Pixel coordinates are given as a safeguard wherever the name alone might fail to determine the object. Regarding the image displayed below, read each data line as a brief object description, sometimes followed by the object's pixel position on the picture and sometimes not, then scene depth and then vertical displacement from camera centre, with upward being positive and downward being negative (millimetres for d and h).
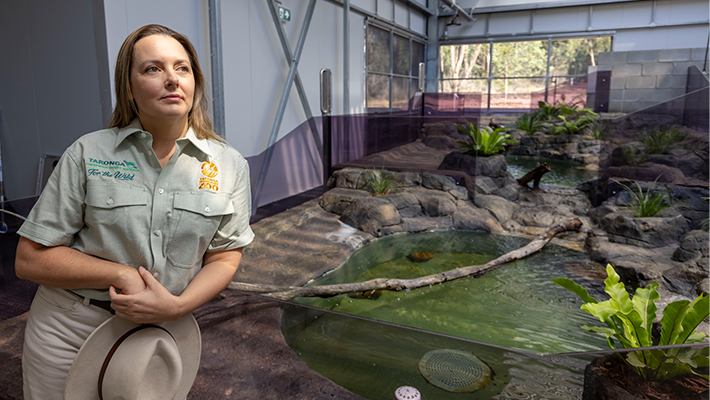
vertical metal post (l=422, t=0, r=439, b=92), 13752 +2385
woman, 1000 -209
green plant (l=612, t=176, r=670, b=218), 5453 -908
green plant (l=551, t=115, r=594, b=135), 11258 +33
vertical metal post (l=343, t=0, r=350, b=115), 7516 +1159
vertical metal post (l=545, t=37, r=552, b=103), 13641 +1791
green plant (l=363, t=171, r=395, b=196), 6211 -757
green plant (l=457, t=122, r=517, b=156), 6539 -221
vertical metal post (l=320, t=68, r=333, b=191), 6238 -13
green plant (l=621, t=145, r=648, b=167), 5848 -377
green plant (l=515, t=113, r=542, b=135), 12008 +92
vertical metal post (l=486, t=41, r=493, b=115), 14172 +1960
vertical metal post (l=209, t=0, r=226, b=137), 4582 +668
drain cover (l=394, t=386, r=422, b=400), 1386 -812
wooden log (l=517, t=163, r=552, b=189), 7527 -835
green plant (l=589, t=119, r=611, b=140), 6377 -59
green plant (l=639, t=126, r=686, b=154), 5477 -147
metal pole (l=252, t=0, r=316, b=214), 5539 +278
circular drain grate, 1350 -731
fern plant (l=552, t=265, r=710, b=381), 1797 -795
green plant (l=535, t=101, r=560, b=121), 12554 +398
